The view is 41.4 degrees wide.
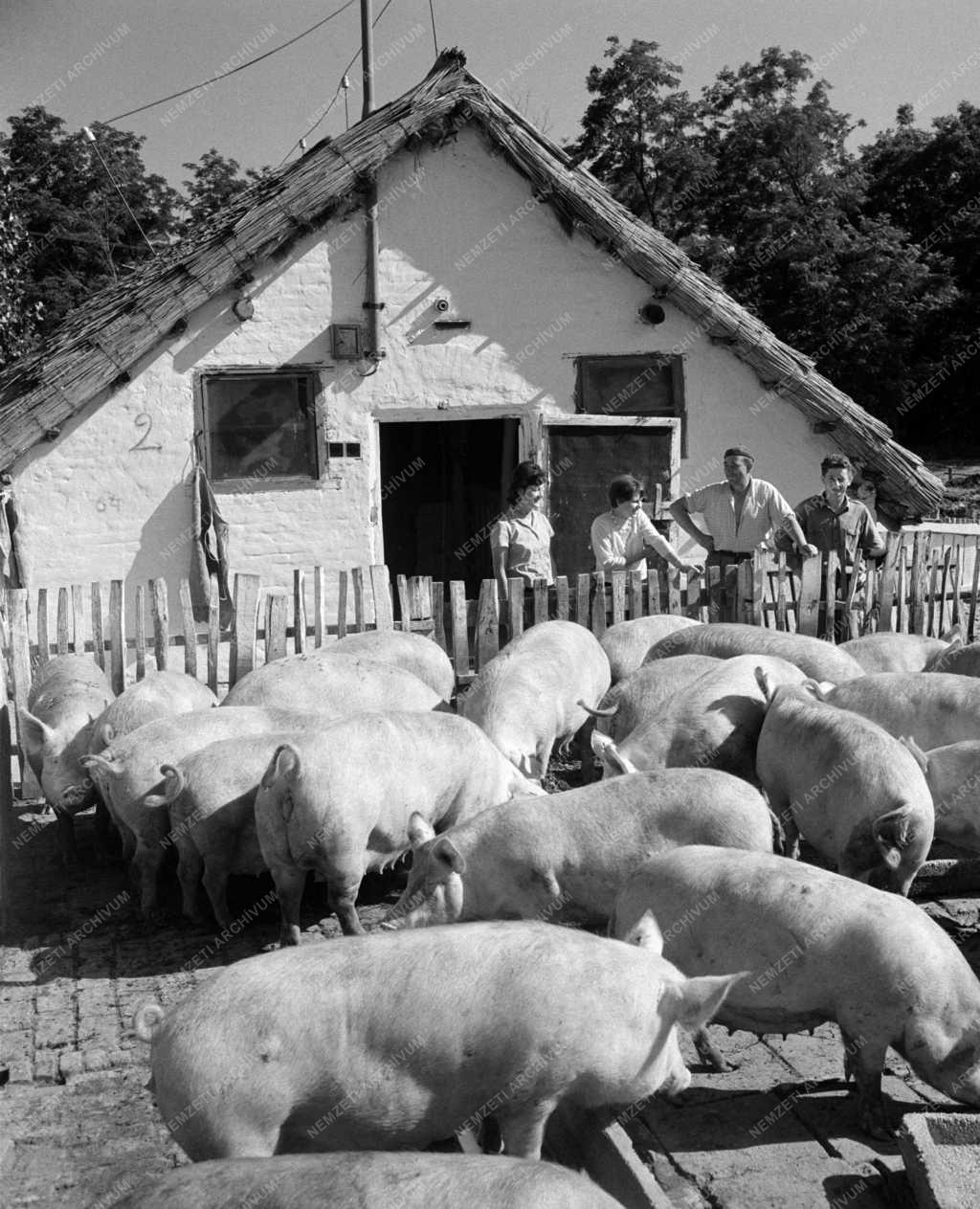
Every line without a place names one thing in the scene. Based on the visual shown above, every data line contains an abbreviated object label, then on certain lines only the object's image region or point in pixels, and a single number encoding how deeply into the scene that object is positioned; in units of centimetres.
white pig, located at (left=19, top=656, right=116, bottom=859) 706
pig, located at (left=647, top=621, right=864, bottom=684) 780
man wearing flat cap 1017
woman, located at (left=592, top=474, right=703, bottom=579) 988
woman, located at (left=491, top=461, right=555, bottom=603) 966
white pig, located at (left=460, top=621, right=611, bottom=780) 725
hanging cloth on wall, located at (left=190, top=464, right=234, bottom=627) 1173
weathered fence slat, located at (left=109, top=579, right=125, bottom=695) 905
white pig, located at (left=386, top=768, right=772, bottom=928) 521
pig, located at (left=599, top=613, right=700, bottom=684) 888
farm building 1153
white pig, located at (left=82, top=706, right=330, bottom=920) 623
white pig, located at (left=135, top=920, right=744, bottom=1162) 361
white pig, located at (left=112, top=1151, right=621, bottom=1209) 292
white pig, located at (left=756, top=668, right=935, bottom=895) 550
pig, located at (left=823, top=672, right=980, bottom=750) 669
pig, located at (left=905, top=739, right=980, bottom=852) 587
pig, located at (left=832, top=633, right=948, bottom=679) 832
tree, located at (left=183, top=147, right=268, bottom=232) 3600
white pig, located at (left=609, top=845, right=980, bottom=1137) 413
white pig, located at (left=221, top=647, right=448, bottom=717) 741
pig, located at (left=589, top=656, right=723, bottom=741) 735
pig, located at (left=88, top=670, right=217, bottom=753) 712
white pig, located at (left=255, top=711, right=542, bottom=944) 558
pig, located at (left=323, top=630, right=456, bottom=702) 848
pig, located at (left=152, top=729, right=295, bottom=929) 596
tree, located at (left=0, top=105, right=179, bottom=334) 2977
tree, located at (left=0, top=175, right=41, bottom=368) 1817
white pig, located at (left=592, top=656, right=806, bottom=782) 654
